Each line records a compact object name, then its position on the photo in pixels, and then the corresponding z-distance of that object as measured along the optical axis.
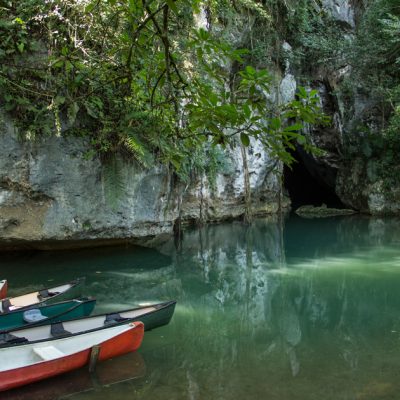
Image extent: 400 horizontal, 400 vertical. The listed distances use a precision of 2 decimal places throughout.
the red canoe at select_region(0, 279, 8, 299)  7.29
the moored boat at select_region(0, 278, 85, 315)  6.07
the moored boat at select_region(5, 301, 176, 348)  4.91
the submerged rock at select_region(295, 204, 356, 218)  21.12
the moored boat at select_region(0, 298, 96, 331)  5.62
